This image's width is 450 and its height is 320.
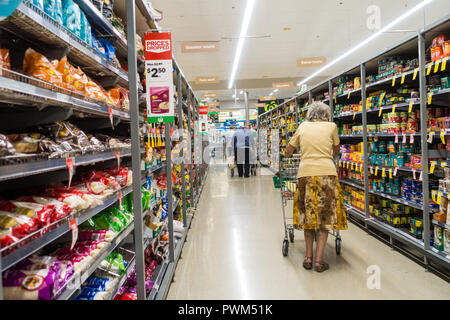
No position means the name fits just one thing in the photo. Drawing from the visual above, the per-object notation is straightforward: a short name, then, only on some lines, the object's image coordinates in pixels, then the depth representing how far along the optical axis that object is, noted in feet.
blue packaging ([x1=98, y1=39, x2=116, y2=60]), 7.04
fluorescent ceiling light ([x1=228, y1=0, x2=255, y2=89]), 26.59
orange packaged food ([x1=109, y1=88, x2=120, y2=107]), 7.46
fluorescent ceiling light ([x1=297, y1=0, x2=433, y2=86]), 26.35
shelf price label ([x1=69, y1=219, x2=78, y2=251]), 4.56
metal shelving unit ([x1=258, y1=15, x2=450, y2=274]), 10.36
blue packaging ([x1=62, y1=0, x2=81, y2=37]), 5.22
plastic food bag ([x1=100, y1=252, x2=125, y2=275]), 6.53
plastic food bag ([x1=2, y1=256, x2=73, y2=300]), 3.88
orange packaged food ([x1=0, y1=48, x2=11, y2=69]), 3.96
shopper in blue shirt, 34.82
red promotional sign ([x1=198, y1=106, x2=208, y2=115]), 42.26
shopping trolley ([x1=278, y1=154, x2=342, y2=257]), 13.62
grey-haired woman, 10.66
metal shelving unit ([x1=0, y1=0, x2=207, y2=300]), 3.47
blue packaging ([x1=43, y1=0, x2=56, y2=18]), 4.53
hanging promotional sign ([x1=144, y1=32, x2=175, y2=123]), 8.33
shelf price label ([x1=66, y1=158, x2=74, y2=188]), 4.51
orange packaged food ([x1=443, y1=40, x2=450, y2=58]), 9.73
